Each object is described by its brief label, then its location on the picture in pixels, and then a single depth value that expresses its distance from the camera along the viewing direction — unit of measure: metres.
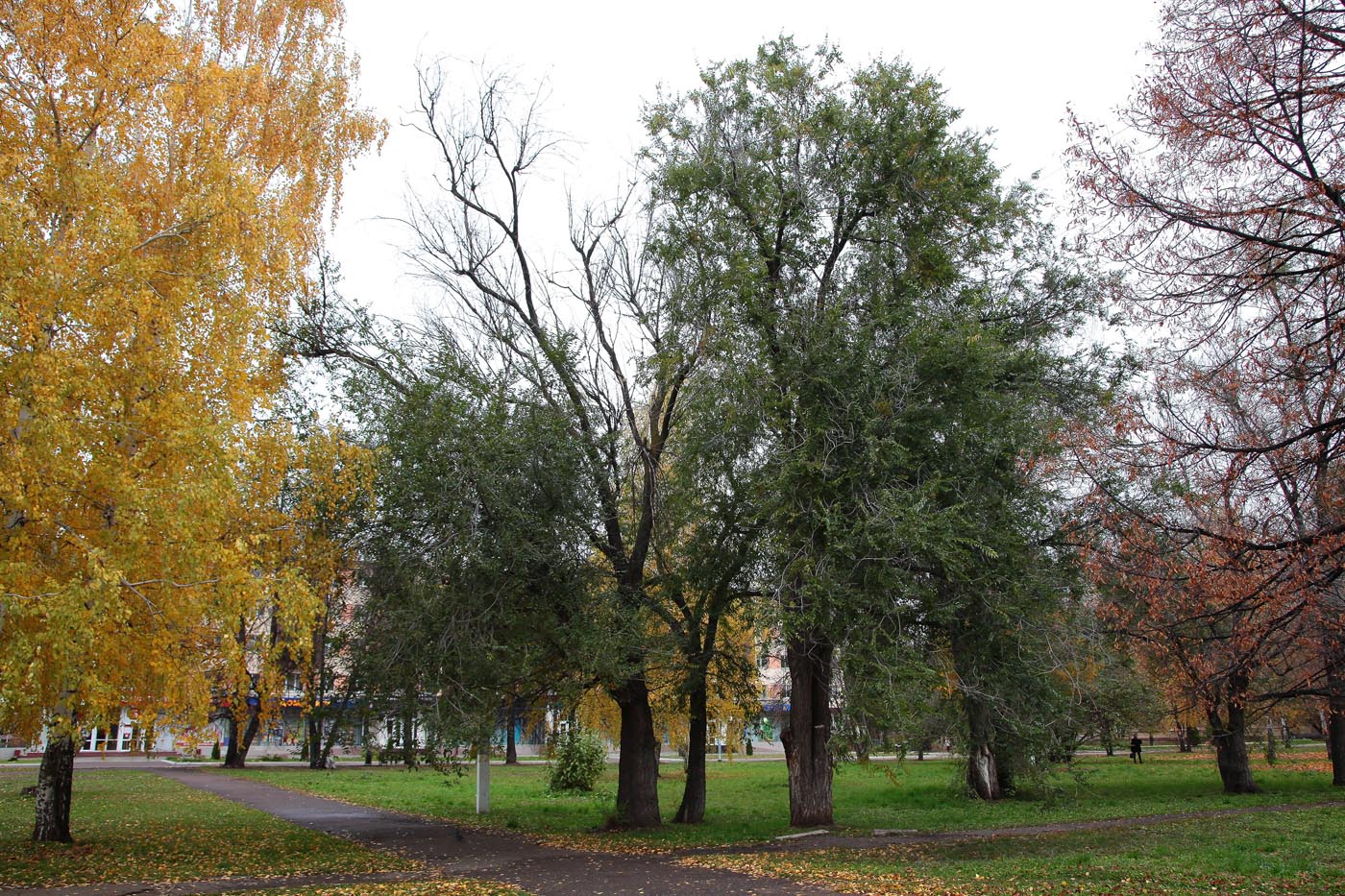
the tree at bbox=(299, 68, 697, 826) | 15.05
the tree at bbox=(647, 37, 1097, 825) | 12.16
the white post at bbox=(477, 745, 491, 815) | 19.33
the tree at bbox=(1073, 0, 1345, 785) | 7.07
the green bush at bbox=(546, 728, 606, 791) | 24.64
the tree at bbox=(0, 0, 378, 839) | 8.23
